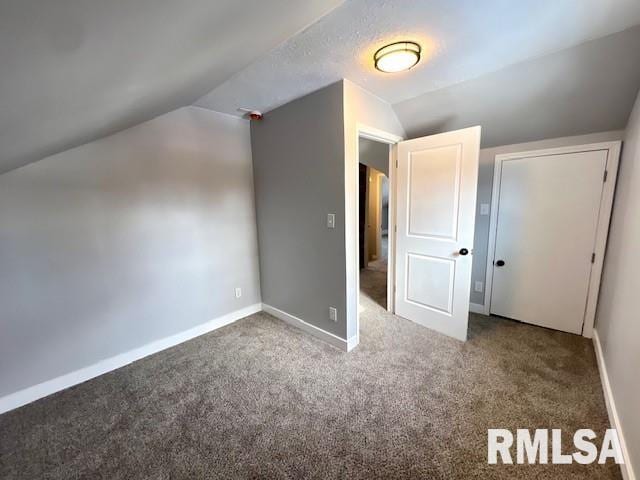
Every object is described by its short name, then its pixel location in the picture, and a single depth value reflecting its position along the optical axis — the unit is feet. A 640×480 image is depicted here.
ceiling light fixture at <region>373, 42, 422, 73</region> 5.16
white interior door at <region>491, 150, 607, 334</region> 7.70
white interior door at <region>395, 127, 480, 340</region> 7.55
